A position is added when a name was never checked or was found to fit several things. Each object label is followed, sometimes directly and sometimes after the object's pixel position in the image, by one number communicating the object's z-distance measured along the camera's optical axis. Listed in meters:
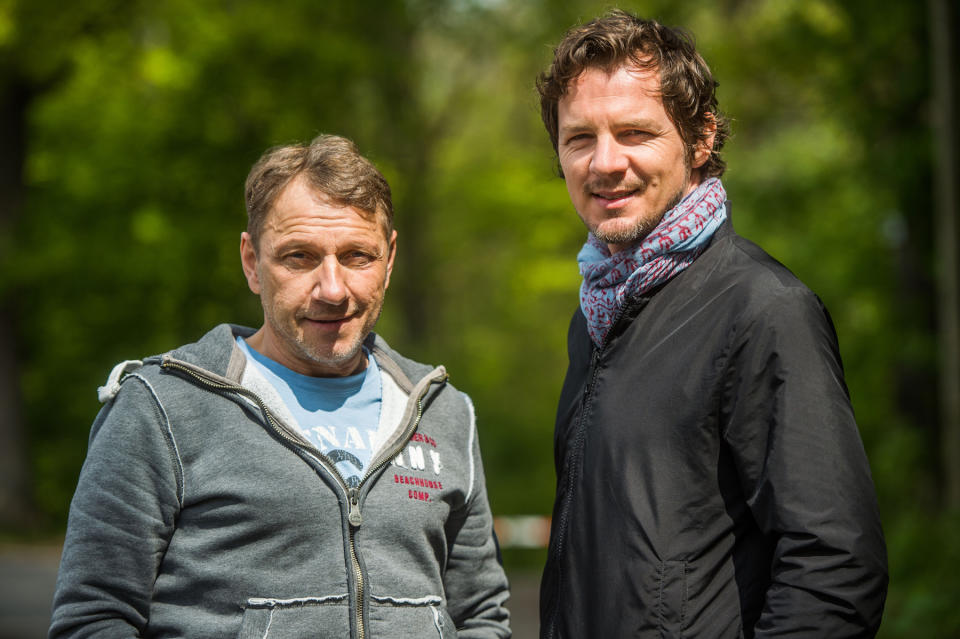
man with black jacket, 2.34
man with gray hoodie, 2.56
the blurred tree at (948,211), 8.39
